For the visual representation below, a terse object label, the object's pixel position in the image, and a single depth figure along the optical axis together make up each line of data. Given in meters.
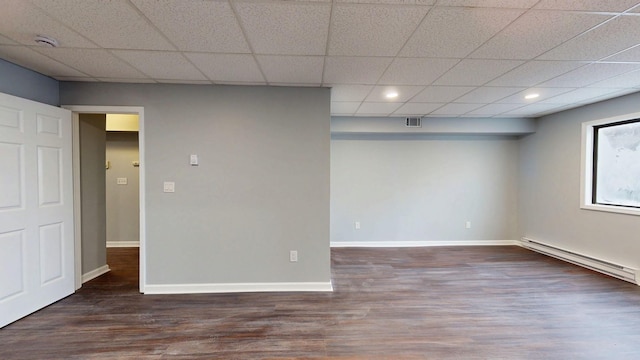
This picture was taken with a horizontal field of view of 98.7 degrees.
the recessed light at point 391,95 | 3.42
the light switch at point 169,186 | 3.19
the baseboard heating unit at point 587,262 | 3.56
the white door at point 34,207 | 2.47
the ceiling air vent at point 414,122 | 4.97
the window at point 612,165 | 3.71
